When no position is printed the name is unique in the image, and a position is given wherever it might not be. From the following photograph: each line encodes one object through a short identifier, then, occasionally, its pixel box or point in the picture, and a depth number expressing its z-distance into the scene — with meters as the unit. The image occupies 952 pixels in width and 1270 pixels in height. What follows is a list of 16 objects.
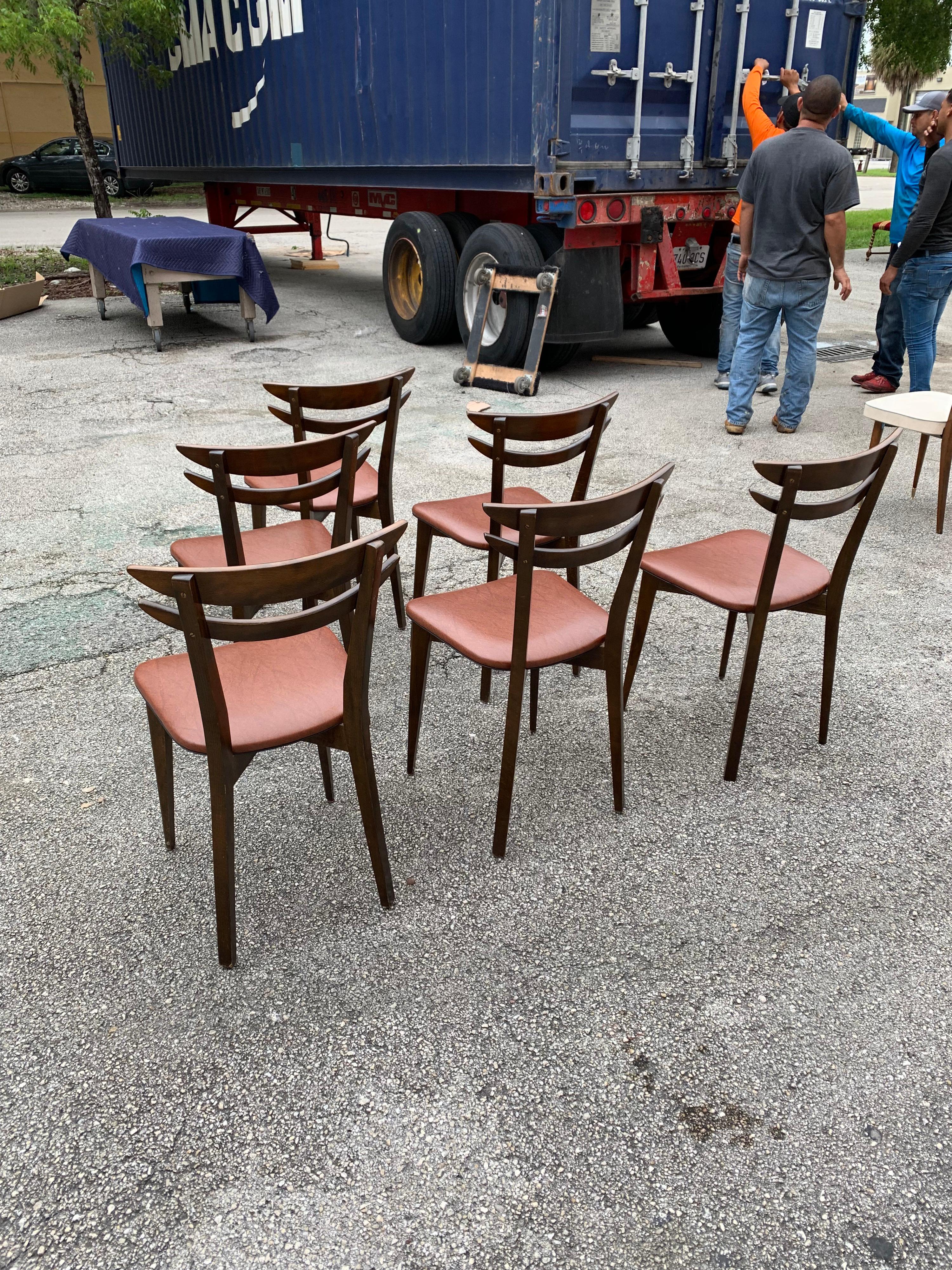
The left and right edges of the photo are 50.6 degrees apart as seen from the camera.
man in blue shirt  6.58
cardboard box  10.49
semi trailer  6.86
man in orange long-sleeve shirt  6.50
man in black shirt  5.92
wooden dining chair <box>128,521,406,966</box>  2.10
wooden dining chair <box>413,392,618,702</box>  3.26
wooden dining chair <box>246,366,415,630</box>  3.74
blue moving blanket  8.57
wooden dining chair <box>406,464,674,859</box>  2.52
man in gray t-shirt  5.75
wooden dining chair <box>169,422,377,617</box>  3.00
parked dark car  23.81
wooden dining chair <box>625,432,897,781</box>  2.96
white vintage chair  4.93
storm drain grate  8.87
